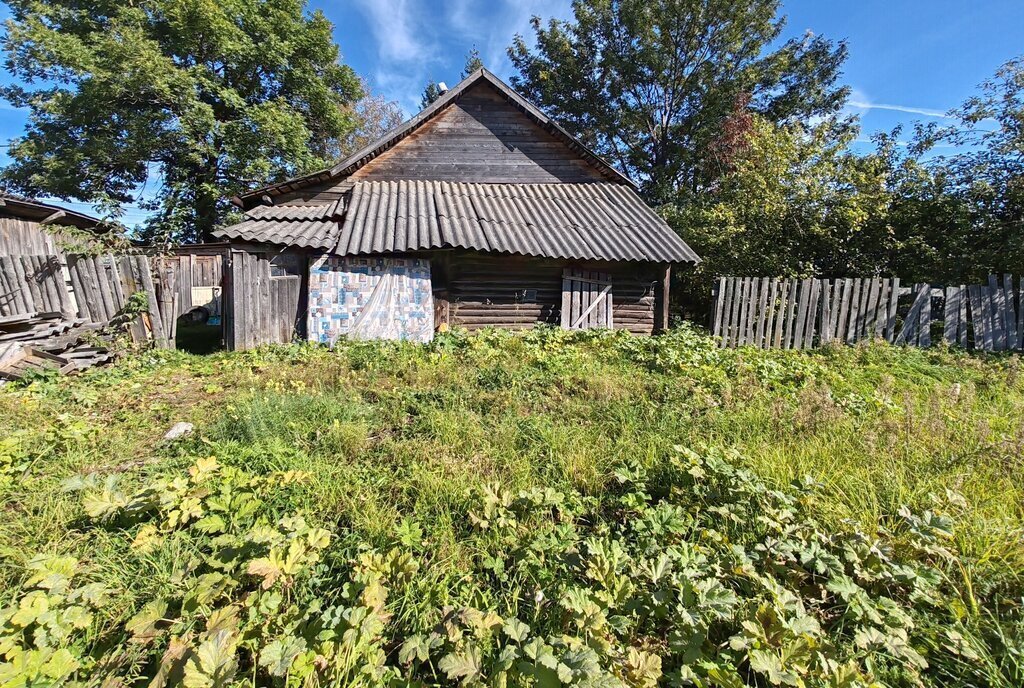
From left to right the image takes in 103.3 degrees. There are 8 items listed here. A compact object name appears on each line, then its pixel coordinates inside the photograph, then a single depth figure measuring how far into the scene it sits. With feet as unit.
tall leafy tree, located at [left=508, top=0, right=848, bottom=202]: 56.95
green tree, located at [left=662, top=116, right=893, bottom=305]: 35.12
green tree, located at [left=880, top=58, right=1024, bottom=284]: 29.76
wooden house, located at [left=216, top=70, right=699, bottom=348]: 26.53
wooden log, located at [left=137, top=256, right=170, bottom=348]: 22.77
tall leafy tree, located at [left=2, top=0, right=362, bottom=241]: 48.55
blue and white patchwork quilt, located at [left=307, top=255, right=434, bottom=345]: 26.55
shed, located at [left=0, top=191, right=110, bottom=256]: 38.88
